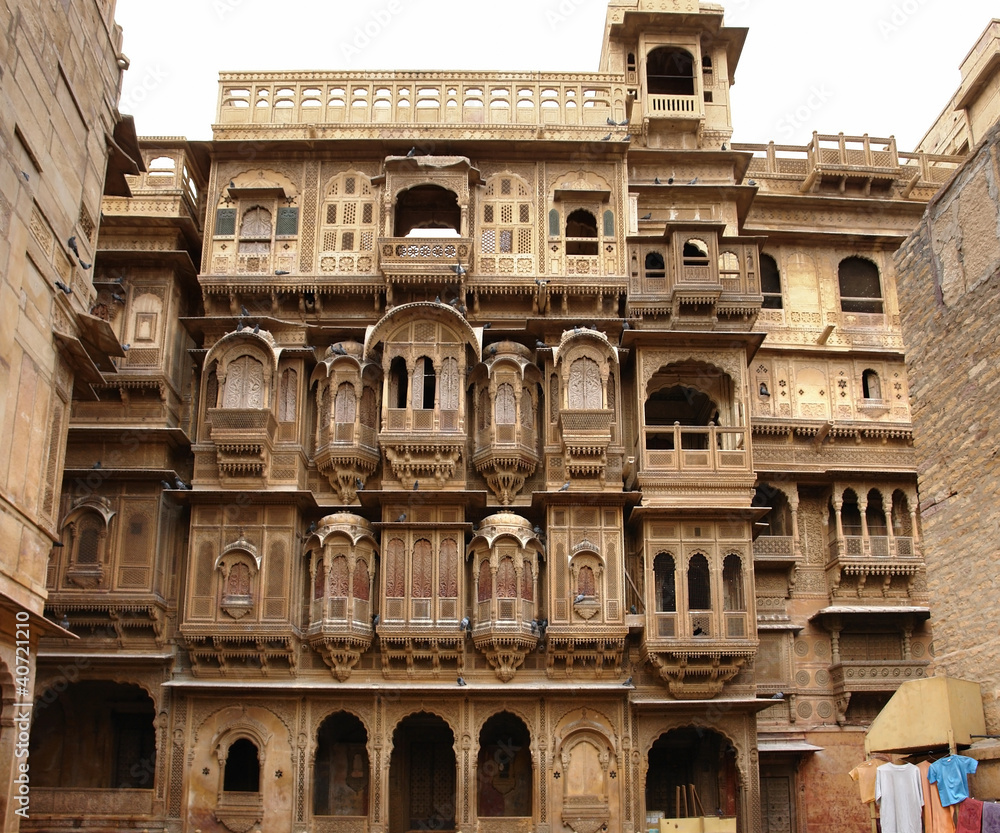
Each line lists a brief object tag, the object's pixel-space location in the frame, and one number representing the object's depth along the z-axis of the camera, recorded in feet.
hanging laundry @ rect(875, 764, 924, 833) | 49.78
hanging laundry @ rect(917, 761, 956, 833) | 48.03
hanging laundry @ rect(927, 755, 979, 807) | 47.16
